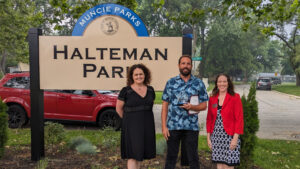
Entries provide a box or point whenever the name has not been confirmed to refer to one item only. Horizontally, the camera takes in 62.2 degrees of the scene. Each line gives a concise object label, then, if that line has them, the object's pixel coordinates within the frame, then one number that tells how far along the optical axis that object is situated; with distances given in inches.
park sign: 174.7
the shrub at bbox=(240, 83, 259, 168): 144.5
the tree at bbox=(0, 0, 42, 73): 602.6
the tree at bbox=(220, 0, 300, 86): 225.3
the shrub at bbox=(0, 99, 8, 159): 163.6
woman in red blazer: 118.3
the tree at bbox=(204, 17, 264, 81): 1614.2
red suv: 287.1
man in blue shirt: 121.1
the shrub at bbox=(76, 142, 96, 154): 186.2
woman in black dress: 125.5
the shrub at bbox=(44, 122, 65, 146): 191.3
